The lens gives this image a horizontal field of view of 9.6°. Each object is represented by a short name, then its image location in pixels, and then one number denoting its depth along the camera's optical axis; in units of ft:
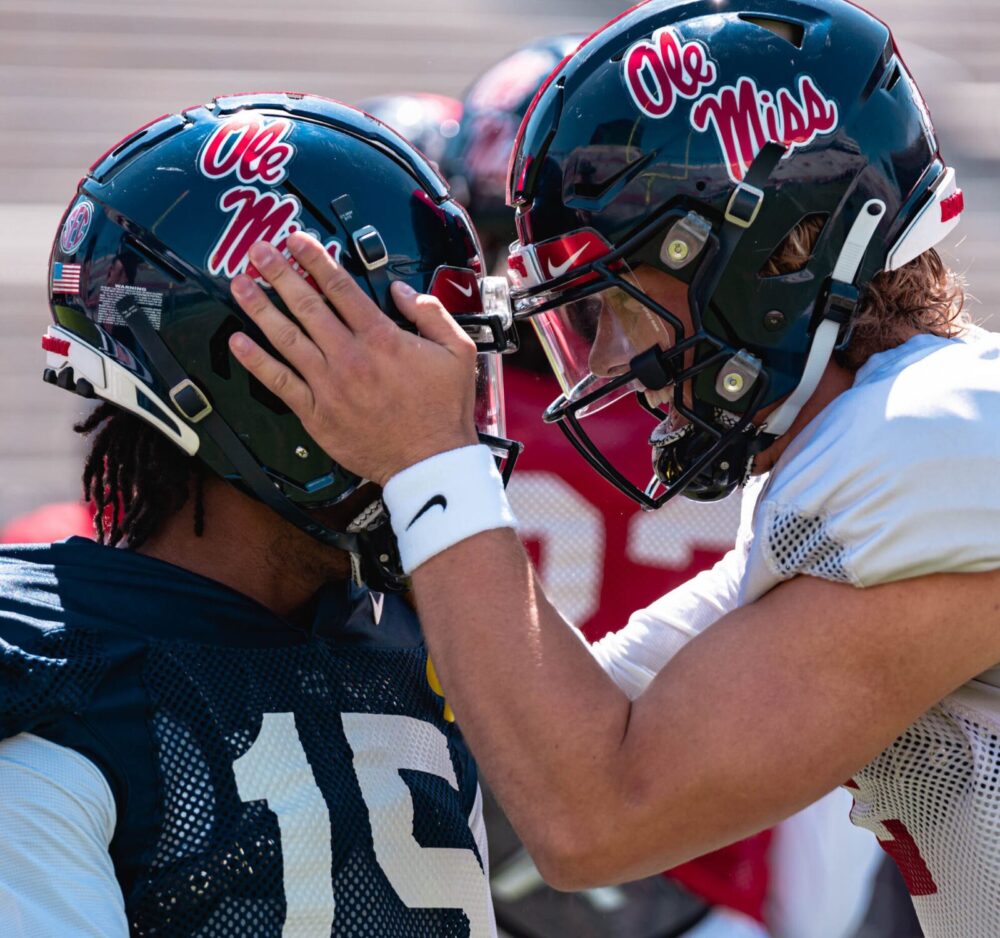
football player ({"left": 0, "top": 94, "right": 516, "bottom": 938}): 11.71
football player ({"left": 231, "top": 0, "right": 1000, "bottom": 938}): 11.80
